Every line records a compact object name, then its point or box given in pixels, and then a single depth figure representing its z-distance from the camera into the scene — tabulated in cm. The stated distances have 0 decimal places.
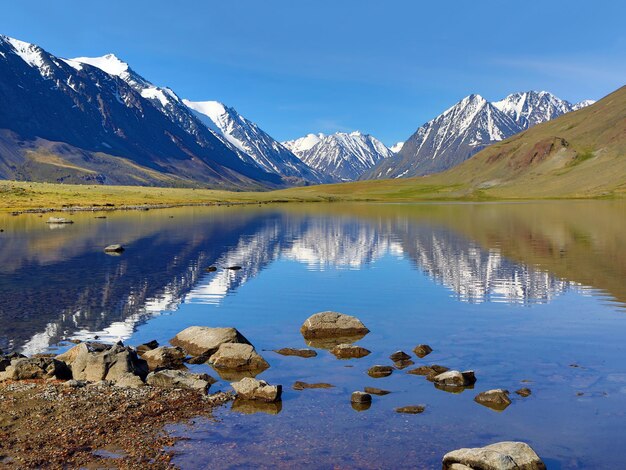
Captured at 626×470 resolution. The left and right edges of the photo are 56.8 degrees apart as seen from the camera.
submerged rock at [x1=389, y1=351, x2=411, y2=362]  2933
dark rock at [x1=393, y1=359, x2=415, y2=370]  2810
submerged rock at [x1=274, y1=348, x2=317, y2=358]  3053
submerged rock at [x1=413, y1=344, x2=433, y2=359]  3013
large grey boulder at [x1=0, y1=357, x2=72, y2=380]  2598
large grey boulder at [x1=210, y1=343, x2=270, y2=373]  2864
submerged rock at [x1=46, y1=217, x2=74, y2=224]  13092
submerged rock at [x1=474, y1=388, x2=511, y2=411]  2312
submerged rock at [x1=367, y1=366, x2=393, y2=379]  2695
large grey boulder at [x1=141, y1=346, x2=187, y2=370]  2892
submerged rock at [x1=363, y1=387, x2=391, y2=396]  2453
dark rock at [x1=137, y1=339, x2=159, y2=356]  3101
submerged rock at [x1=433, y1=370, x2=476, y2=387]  2531
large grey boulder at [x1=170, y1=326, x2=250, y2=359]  3105
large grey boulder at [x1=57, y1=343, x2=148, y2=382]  2628
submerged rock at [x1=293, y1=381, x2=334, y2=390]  2550
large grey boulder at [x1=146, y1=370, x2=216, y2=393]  2512
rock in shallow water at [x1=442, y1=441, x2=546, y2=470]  1702
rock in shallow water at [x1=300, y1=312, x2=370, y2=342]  3453
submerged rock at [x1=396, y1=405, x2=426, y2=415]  2239
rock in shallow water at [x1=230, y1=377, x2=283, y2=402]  2381
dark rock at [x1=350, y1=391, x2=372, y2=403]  2339
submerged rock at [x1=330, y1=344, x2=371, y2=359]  3027
